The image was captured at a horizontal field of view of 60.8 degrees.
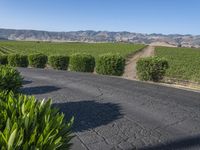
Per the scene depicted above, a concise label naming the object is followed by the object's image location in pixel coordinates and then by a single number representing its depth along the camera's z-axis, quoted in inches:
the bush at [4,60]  629.4
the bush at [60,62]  550.6
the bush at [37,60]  587.3
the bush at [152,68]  395.2
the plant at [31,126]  73.8
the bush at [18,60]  601.4
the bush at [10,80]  187.4
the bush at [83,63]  500.7
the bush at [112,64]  453.8
